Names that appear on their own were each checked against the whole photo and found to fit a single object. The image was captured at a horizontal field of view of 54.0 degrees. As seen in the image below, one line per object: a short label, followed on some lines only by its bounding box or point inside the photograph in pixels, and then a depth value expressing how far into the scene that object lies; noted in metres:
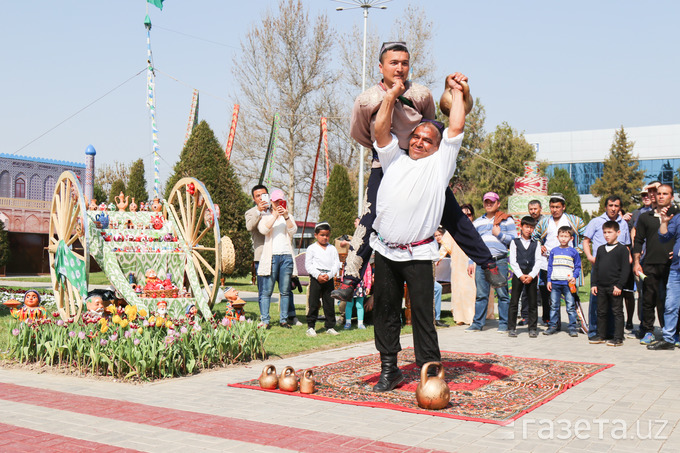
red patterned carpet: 4.93
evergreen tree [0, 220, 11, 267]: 24.56
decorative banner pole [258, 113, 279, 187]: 16.52
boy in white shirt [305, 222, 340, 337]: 9.18
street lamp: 25.55
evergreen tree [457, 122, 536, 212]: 35.97
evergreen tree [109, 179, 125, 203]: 35.22
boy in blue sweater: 9.25
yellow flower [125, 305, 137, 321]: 6.61
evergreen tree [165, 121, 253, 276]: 18.28
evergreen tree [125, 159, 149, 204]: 34.34
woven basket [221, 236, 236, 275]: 9.46
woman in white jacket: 9.35
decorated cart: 8.91
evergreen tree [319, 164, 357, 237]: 25.19
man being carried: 5.46
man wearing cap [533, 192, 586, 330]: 9.84
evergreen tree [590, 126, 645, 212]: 51.38
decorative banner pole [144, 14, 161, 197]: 11.62
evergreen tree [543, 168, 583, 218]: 32.84
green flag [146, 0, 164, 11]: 12.23
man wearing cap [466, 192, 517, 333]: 9.82
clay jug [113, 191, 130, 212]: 10.50
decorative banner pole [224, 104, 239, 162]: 18.59
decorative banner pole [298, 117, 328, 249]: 21.04
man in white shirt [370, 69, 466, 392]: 5.32
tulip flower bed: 6.12
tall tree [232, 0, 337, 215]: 35.22
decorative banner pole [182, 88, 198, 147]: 16.83
